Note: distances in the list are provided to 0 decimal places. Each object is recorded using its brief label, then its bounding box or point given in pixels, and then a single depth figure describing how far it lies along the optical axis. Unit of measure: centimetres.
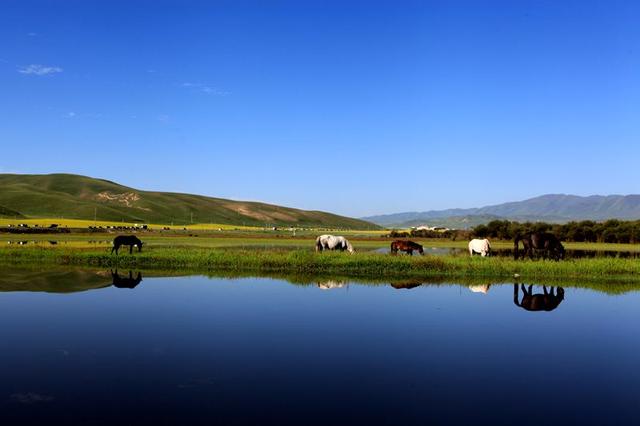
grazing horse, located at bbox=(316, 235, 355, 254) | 4016
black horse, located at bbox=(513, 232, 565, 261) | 3566
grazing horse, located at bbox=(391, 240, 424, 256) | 4070
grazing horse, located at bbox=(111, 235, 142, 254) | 3638
